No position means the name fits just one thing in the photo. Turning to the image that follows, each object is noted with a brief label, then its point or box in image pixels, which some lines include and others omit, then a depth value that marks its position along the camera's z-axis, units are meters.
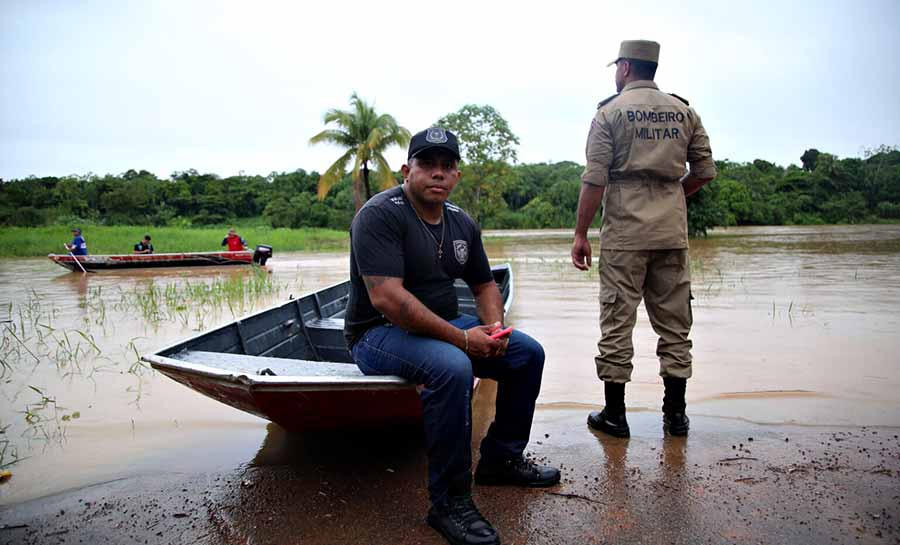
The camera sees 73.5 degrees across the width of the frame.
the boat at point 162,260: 16.19
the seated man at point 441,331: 2.31
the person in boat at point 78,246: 17.28
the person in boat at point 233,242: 18.38
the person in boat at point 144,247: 18.98
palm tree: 26.12
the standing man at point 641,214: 3.17
